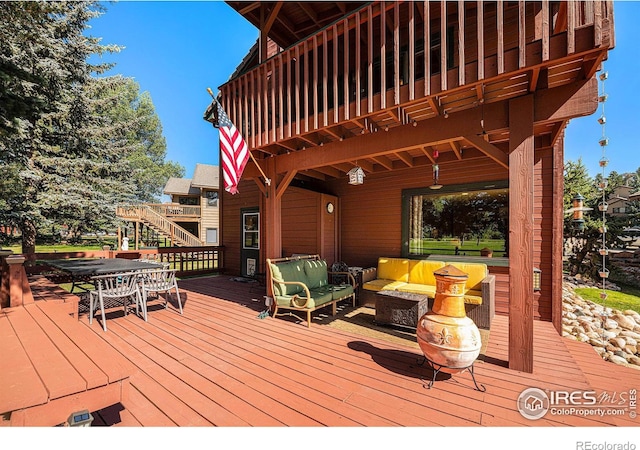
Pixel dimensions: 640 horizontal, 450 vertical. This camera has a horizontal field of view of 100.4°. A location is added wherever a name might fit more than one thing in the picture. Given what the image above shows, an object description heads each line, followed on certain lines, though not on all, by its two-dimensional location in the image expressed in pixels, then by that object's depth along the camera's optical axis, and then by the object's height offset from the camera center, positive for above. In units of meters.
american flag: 3.91 +1.15
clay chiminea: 2.37 -0.94
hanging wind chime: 4.19 +0.94
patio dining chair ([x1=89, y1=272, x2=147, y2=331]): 3.83 -0.93
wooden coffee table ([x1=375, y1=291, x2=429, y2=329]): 3.69 -1.14
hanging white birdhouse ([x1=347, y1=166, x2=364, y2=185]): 4.66 +0.92
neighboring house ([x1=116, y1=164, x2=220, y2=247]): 17.69 +1.54
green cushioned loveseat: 4.13 -1.04
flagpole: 4.53 +0.87
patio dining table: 4.09 -0.67
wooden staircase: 13.98 +0.33
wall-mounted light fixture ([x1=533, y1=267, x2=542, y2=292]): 4.34 -0.84
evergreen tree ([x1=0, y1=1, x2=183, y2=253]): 7.87 +2.97
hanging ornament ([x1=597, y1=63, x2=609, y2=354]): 2.82 +1.06
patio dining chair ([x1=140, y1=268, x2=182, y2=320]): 4.29 -0.90
